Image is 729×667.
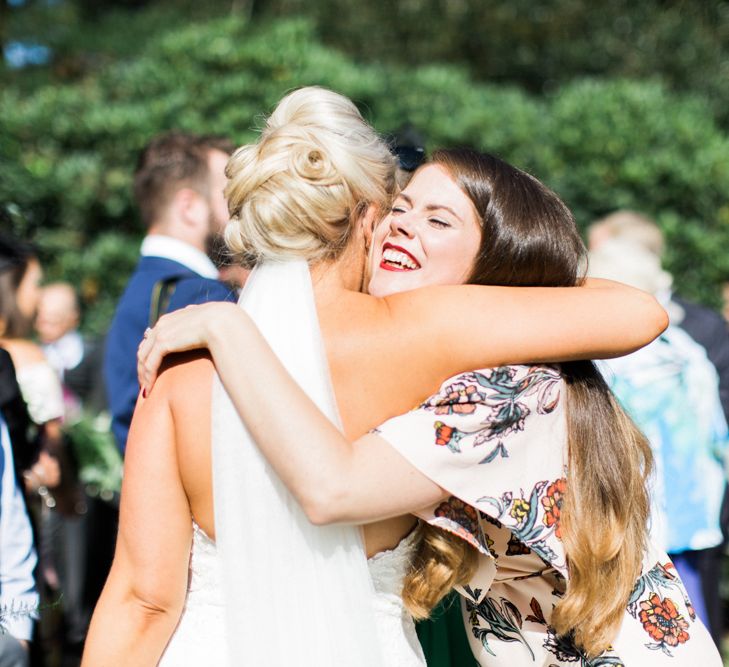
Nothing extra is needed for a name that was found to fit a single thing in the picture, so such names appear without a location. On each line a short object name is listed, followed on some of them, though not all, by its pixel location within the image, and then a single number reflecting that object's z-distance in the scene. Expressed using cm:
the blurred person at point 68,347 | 651
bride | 191
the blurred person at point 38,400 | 335
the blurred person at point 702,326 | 452
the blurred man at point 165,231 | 365
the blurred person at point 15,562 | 268
